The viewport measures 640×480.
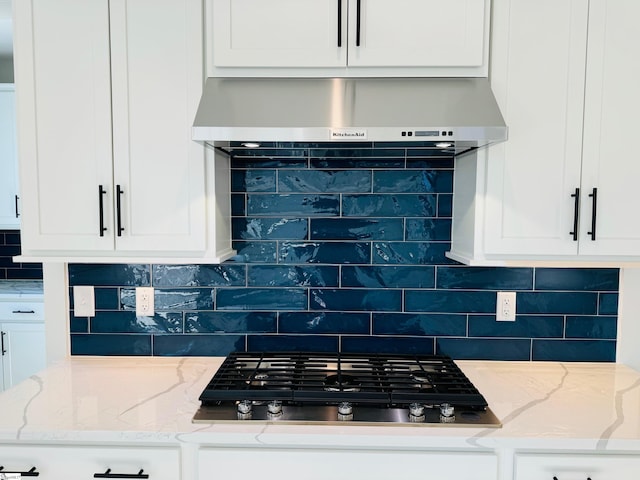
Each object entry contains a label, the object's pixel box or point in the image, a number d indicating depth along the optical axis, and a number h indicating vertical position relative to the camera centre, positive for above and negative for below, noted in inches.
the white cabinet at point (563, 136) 60.6 +11.0
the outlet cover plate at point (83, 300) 77.7 -15.8
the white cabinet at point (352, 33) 59.9 +24.4
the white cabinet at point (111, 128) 61.9 +11.6
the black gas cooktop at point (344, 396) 55.1 -24.0
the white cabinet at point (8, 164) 133.3 +13.5
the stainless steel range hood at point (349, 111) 54.8 +13.2
